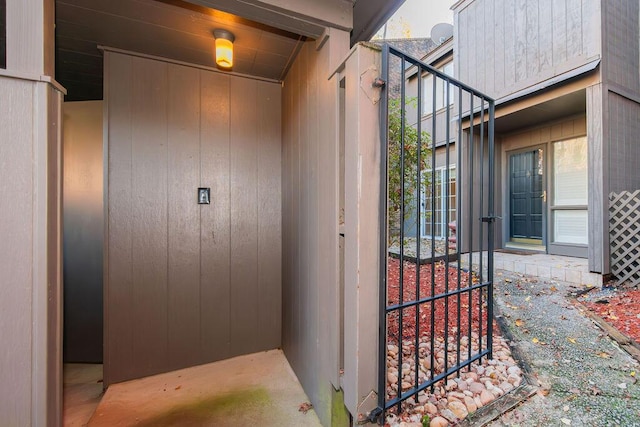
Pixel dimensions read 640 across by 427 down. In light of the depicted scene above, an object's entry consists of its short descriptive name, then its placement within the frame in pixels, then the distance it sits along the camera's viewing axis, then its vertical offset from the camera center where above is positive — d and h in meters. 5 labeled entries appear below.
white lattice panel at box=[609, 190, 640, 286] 3.05 -0.24
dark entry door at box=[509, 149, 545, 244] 4.70 +0.32
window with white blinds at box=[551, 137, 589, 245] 4.11 +0.35
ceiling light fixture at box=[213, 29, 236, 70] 1.71 +1.06
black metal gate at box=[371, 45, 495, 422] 1.22 -0.64
